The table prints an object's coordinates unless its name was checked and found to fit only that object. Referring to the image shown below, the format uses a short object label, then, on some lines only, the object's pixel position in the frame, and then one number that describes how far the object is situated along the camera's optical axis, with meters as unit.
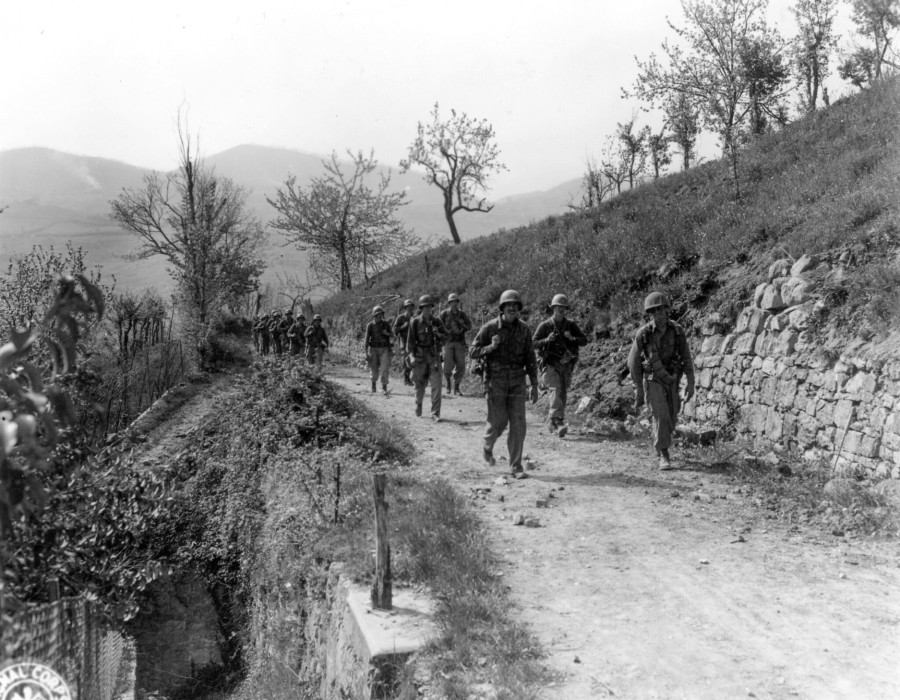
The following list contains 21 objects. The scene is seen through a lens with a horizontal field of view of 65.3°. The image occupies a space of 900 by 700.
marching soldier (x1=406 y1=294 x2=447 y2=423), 12.18
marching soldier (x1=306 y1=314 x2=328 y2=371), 19.55
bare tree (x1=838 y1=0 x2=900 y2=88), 29.30
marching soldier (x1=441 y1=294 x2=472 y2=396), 13.80
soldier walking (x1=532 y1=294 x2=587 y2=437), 10.46
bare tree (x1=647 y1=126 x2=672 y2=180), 40.06
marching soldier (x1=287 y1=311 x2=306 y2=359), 20.64
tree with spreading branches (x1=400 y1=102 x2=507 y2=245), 40.94
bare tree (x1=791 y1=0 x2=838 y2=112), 31.28
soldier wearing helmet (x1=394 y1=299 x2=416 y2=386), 14.83
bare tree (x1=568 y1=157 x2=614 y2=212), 42.24
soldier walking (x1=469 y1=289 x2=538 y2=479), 8.12
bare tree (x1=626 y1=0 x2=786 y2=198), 25.93
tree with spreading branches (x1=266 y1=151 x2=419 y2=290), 41.75
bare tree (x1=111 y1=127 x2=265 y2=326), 25.23
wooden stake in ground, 4.80
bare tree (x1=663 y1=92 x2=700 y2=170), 26.92
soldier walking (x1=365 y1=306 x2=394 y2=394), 14.95
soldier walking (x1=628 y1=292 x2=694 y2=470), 8.17
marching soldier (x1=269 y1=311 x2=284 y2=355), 25.09
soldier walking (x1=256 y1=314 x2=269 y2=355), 28.77
